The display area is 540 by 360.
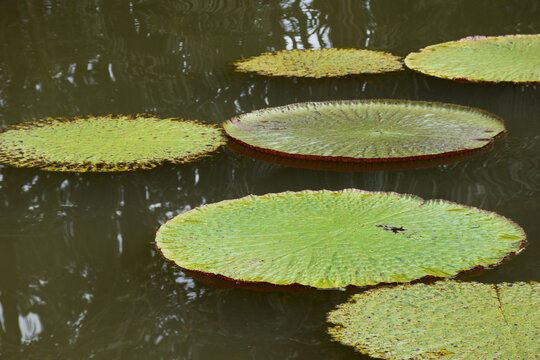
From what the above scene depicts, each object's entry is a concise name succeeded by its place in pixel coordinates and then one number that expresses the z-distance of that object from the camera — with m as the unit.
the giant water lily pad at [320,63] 6.41
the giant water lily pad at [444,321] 2.21
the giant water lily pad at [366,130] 4.30
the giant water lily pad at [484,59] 5.87
